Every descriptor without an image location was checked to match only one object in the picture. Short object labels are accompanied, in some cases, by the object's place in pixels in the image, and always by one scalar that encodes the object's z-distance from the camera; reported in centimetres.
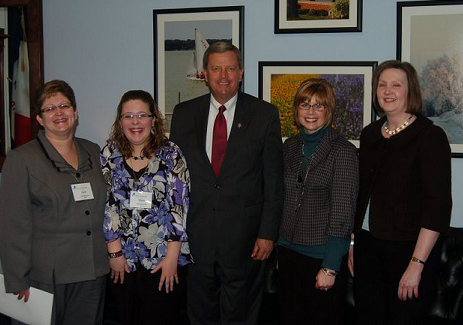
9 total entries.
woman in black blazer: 227
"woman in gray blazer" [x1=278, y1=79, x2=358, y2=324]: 246
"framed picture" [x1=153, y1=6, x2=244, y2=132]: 354
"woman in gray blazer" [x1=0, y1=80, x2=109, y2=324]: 246
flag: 399
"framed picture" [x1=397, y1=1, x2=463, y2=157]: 310
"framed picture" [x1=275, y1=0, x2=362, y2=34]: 325
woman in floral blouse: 255
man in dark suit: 269
